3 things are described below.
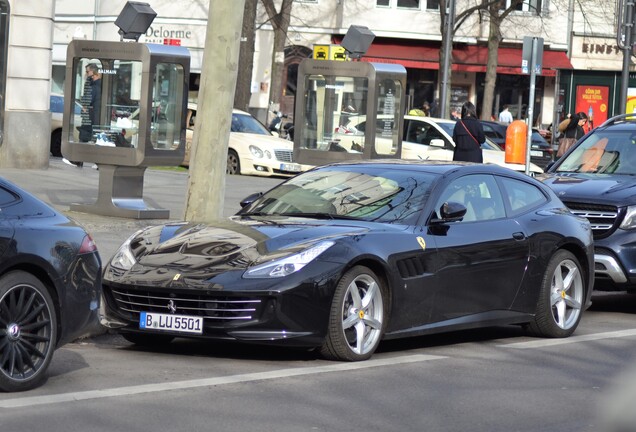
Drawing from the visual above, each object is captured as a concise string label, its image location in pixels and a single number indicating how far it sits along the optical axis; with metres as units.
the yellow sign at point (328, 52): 28.83
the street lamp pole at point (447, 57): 39.50
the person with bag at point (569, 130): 31.57
